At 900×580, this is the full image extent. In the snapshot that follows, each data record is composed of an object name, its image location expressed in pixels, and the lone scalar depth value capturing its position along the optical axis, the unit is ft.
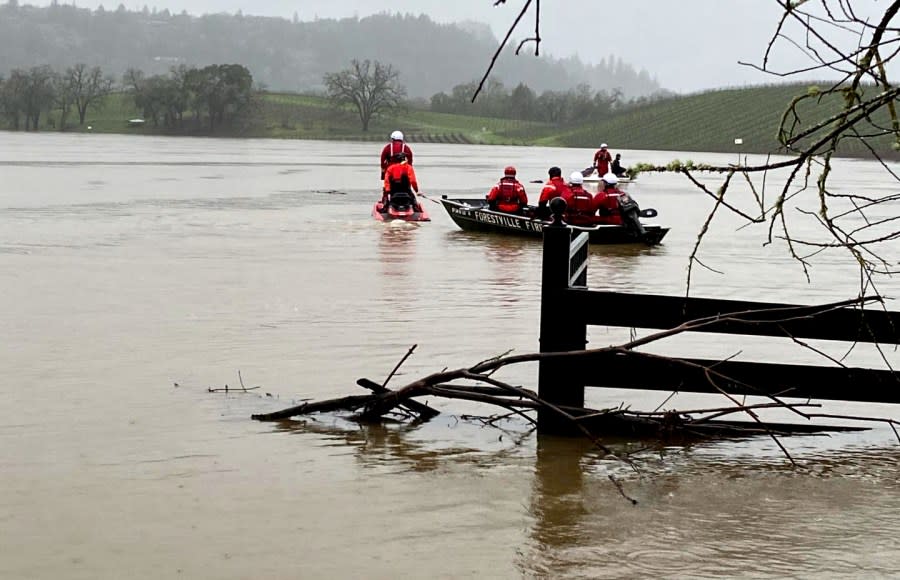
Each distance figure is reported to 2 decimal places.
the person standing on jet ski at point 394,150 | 88.94
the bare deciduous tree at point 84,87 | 544.21
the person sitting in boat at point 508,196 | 78.89
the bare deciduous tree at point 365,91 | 515.50
